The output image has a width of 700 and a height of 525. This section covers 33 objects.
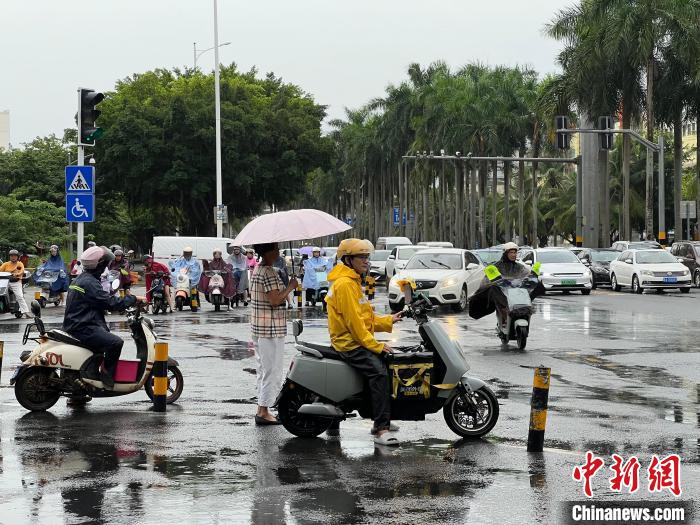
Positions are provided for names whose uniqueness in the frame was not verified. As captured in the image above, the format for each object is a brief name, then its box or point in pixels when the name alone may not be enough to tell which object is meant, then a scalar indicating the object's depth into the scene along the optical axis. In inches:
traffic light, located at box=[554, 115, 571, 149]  1841.8
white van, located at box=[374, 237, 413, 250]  2349.9
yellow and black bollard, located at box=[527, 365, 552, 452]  379.2
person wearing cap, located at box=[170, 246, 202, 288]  1205.1
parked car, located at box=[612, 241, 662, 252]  1856.1
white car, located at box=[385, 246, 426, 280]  1643.7
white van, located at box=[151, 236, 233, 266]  1503.4
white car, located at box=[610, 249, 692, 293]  1560.0
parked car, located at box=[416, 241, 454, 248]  1965.1
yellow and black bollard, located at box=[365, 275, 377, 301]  1265.1
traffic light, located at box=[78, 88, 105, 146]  733.9
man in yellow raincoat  399.2
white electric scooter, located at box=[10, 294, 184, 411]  486.3
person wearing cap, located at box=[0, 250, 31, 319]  1139.1
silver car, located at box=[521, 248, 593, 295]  1502.2
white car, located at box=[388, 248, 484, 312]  1210.0
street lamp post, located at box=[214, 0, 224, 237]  2214.6
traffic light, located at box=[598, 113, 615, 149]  1843.0
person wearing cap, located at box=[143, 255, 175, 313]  1151.0
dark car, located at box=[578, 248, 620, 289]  1787.6
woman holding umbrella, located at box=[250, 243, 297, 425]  449.4
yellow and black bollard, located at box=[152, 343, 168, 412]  486.0
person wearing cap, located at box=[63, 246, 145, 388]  486.3
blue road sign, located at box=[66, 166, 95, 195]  795.6
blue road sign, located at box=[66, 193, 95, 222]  787.4
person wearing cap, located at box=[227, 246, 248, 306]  1248.2
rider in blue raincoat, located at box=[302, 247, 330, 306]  1277.1
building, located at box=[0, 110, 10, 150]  5935.0
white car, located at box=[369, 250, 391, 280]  1948.8
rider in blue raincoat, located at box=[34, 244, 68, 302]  1256.2
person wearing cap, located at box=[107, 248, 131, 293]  974.0
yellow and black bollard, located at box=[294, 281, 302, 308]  1275.8
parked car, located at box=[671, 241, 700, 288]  1731.1
